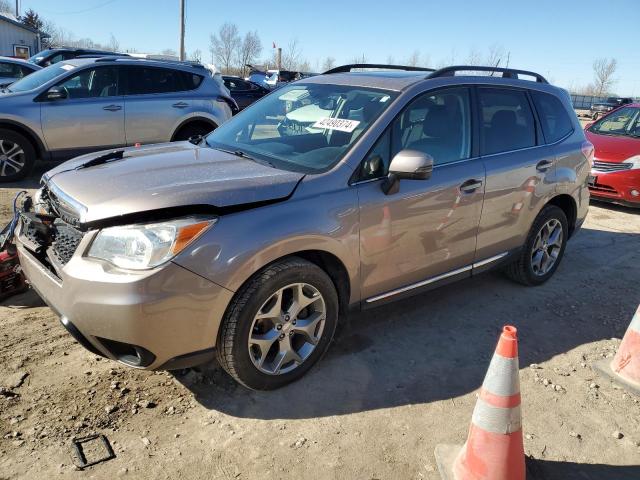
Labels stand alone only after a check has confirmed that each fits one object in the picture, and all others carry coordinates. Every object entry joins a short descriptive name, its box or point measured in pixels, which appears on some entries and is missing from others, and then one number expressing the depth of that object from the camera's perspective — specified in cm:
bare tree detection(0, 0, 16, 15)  7284
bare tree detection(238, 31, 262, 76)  6079
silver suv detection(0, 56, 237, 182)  729
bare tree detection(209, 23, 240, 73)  5978
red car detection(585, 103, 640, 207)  794
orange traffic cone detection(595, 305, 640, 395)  332
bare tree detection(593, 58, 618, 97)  7119
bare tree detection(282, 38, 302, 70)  5762
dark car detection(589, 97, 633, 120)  2880
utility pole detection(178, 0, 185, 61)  2881
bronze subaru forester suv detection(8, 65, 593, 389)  253
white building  3550
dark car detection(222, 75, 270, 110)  1678
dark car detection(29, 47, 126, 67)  1420
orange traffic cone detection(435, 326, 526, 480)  232
